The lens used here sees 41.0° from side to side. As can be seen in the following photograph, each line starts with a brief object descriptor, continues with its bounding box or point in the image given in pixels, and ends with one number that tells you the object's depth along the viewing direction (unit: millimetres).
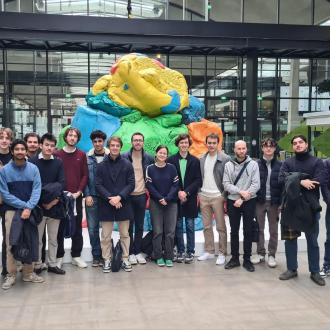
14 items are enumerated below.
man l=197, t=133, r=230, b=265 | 5266
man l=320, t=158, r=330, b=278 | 4648
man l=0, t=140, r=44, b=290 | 4391
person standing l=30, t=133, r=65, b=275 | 4617
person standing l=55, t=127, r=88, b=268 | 4949
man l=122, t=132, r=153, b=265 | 5199
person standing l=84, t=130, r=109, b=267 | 5098
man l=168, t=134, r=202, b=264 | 5230
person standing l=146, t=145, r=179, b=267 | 5102
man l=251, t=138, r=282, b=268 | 5023
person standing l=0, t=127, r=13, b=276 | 4595
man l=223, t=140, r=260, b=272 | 4961
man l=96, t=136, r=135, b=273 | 4906
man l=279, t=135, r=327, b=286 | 4555
